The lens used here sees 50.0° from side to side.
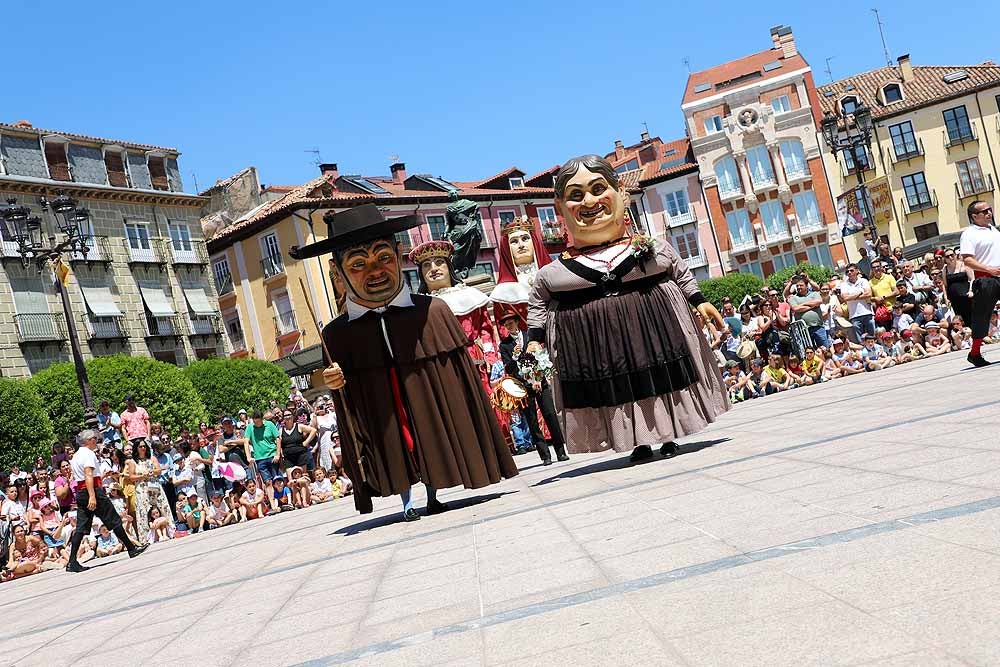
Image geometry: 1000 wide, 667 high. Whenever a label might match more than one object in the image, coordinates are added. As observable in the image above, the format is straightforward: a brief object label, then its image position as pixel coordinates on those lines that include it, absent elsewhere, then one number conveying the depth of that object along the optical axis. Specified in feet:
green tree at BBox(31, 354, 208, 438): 102.83
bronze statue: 49.57
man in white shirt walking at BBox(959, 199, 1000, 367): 33.96
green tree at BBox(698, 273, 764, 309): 179.93
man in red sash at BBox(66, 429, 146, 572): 39.60
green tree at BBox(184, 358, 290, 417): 124.26
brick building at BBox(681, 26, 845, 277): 193.36
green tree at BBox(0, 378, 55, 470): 94.02
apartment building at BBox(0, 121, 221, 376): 124.06
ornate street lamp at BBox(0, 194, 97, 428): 60.54
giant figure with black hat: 26.22
